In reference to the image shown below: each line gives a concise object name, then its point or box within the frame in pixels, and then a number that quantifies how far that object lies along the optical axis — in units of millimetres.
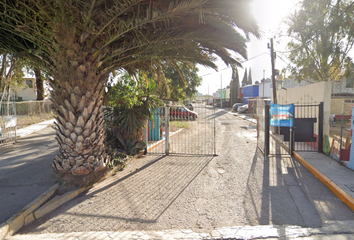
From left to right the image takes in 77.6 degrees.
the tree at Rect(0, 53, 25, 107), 14462
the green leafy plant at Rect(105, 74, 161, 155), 7254
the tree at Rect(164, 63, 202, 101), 20250
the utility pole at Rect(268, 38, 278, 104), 13065
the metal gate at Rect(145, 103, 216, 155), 8311
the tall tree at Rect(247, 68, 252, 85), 80381
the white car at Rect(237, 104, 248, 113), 31906
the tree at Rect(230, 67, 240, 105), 51869
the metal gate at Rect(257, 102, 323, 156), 7406
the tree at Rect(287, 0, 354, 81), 18188
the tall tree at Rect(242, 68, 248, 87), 77062
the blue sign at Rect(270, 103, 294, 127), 7589
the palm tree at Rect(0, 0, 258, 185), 4359
